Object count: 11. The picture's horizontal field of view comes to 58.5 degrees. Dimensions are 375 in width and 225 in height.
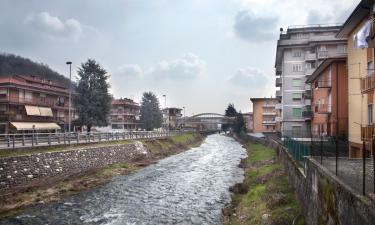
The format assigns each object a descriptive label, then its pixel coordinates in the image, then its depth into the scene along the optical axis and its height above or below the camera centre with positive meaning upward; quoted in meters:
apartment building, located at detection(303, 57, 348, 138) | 35.00 +2.56
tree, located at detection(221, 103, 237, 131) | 156.27 +3.97
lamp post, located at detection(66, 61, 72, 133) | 47.68 +7.66
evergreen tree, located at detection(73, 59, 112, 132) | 57.59 +4.03
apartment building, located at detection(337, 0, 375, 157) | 21.47 +3.20
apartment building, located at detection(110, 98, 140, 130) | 111.56 +0.92
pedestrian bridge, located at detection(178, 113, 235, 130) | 147.88 -0.25
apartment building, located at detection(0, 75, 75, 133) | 52.12 +2.45
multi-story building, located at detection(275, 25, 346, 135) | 58.00 +9.99
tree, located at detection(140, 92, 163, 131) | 92.00 +1.82
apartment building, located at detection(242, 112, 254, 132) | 159.38 +0.69
